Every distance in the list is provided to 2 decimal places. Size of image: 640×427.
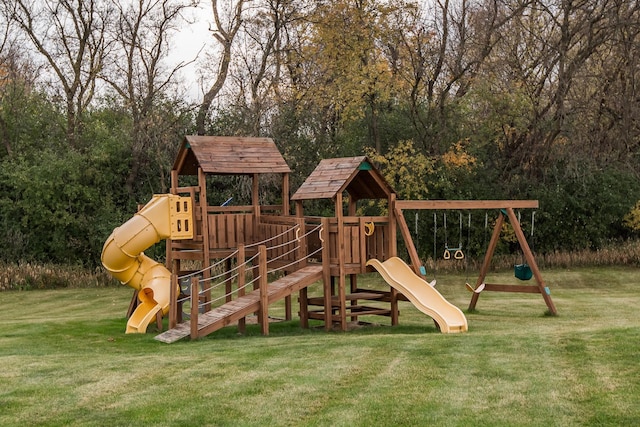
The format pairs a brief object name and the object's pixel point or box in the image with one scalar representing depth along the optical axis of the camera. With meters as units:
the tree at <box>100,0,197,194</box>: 30.14
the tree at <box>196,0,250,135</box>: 31.02
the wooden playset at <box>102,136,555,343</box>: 15.16
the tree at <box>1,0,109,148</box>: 30.70
